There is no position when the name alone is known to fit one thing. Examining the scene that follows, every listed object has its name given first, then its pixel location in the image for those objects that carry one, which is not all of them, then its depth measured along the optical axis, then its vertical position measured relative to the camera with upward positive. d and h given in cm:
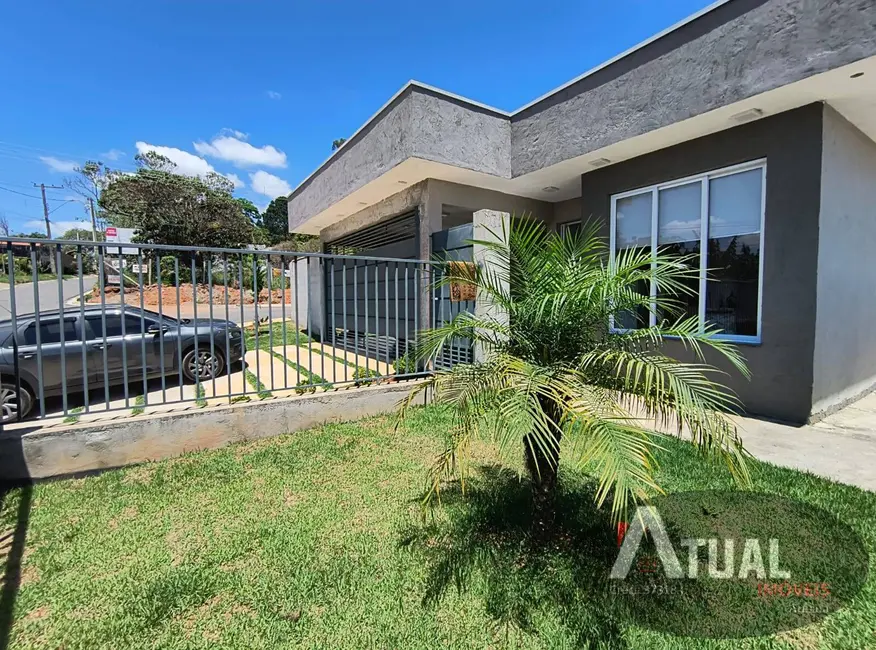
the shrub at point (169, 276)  2397 +141
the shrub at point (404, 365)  511 -94
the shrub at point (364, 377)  491 -103
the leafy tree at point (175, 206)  2483 +603
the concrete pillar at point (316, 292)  1262 +17
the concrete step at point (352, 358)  705 -131
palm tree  168 -40
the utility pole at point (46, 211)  3728 +867
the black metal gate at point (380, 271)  823 +64
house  420 +199
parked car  463 -66
